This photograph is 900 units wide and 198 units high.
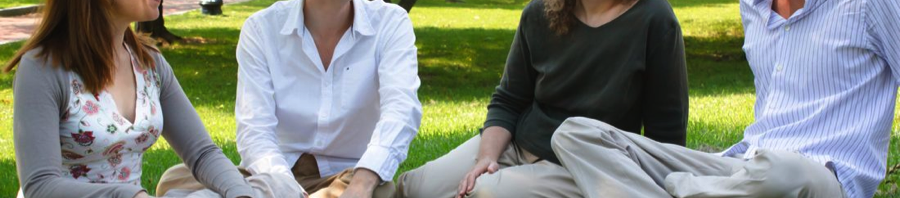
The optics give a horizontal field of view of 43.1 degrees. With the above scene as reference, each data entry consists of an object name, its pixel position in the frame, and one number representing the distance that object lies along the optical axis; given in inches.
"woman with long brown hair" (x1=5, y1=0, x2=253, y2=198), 138.7
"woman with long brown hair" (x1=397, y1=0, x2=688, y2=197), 172.9
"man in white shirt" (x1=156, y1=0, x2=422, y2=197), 179.3
